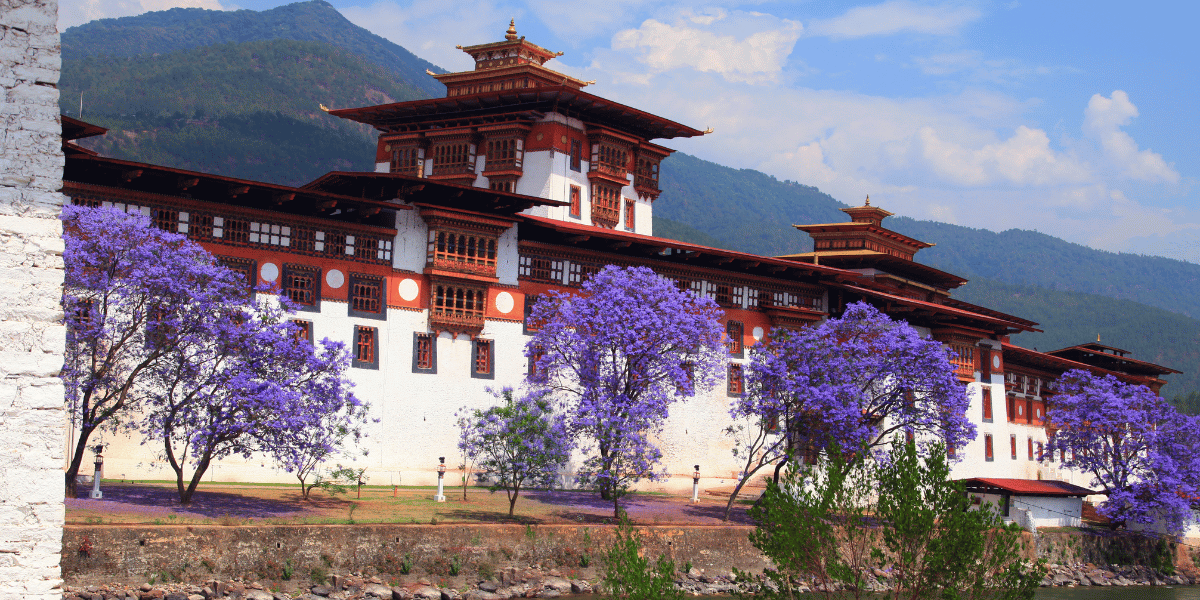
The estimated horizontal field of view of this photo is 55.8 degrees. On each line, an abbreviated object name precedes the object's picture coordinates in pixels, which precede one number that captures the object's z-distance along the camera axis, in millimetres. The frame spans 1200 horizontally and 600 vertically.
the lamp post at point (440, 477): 41531
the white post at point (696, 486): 49281
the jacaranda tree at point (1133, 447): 59188
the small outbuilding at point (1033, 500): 54969
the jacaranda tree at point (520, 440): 39062
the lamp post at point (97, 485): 33000
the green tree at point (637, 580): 23016
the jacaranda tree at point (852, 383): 46500
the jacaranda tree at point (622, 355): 41719
